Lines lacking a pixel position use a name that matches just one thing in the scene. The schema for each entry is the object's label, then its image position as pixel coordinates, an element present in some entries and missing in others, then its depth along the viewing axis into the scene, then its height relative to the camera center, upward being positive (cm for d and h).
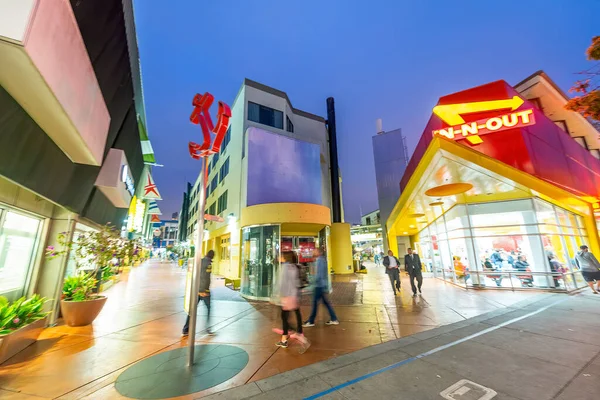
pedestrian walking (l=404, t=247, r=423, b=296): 991 -56
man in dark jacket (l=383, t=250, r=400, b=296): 1003 -65
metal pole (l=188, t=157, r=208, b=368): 400 -49
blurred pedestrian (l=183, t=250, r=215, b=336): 616 -67
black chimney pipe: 2458 +926
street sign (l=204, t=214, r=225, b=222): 462 +72
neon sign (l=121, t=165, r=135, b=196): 827 +287
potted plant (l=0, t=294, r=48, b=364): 412 -121
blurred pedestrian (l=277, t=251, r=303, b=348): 486 -78
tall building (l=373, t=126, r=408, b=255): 3064 +1102
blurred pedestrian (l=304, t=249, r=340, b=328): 616 -98
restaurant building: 868 +257
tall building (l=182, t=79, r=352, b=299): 1045 +414
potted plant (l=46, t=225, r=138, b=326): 612 -21
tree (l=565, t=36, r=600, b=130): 558 +350
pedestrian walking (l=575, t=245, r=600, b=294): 923 -72
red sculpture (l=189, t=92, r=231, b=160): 470 +261
